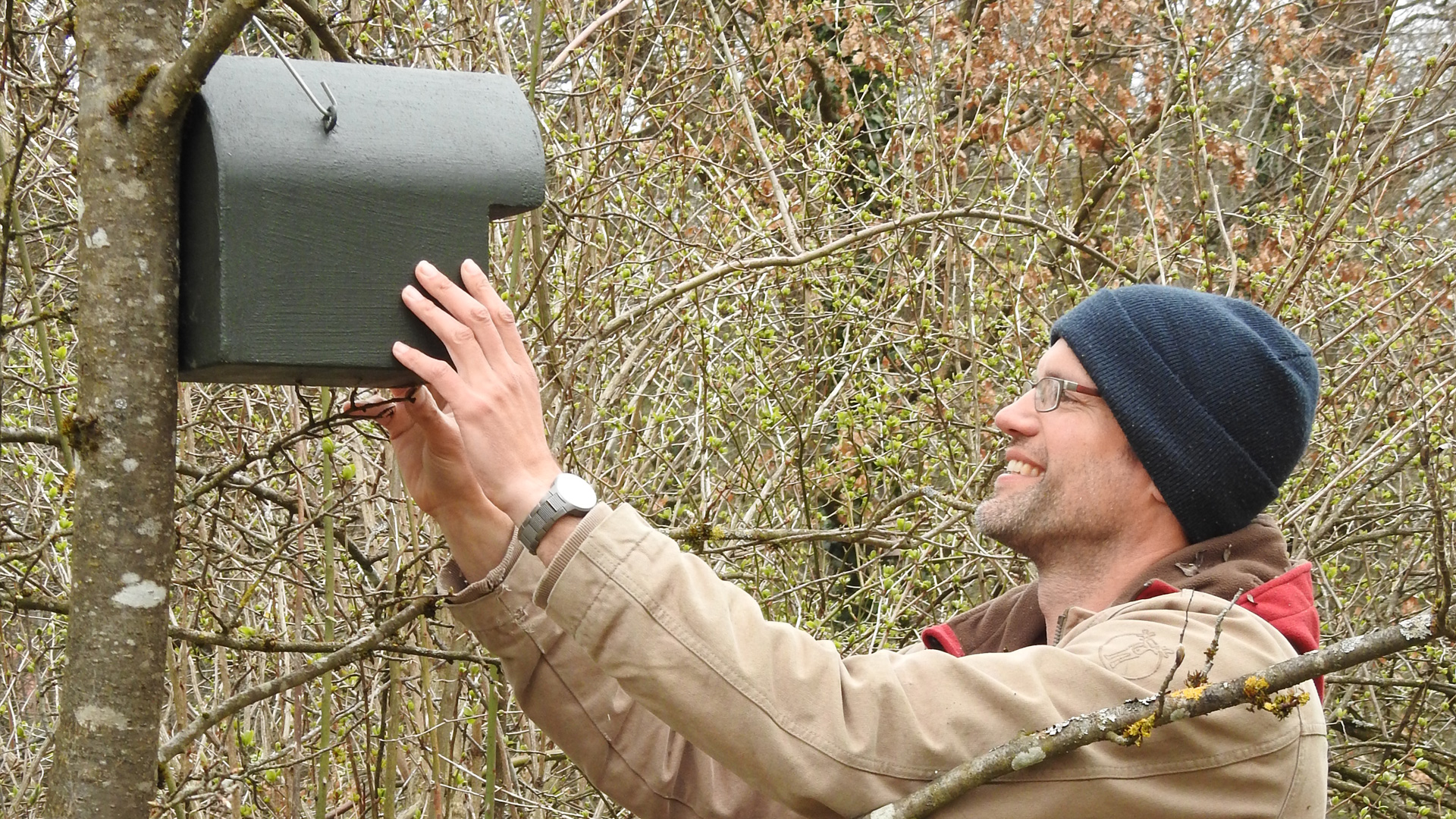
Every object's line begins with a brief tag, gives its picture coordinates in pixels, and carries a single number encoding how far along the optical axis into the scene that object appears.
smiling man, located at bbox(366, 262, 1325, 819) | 4.19
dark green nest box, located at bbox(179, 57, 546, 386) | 4.17
